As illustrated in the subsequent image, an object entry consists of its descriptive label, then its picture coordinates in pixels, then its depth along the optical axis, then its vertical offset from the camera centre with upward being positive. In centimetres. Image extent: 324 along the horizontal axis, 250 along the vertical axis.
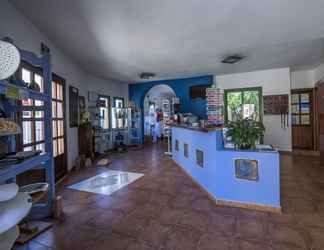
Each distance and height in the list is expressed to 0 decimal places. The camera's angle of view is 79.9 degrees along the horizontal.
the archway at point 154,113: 1056 +55
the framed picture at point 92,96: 632 +92
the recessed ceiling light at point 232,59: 468 +153
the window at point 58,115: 392 +21
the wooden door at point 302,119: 635 +3
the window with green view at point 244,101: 656 +68
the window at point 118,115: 768 +33
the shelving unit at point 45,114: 187 +12
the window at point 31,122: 286 +5
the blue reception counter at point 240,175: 252 -75
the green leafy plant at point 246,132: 259 -15
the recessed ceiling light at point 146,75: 640 +162
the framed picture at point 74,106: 470 +47
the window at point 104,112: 692 +43
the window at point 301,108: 638 +39
